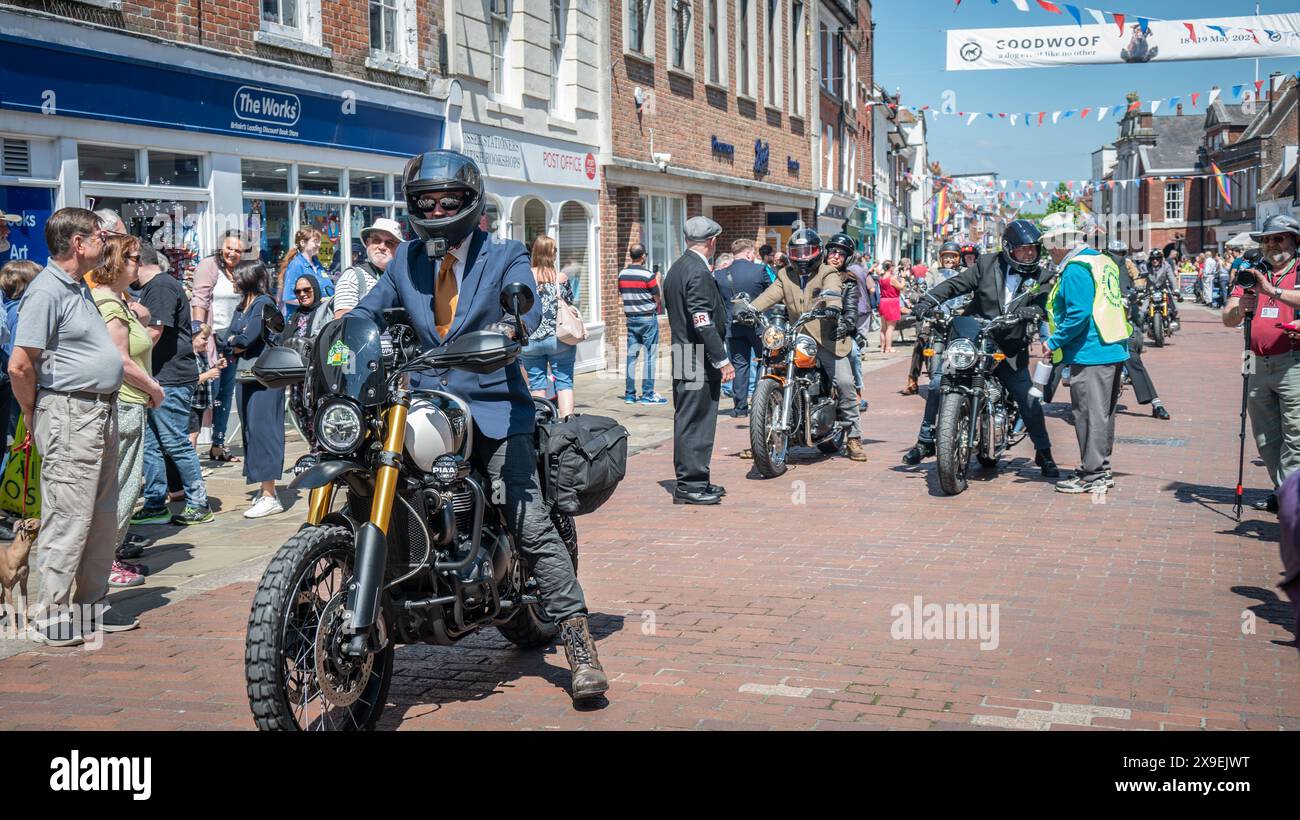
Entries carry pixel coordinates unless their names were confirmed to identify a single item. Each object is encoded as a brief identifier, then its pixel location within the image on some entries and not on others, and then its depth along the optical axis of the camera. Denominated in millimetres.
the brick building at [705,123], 20547
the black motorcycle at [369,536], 3758
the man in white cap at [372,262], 8148
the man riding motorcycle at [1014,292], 9789
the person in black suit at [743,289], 13852
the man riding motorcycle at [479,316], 4445
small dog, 5605
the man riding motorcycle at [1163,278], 26672
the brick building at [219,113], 10047
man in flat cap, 8891
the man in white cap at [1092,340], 8852
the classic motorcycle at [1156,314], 25203
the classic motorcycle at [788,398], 9938
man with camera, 7457
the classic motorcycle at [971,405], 9070
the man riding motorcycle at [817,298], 10695
